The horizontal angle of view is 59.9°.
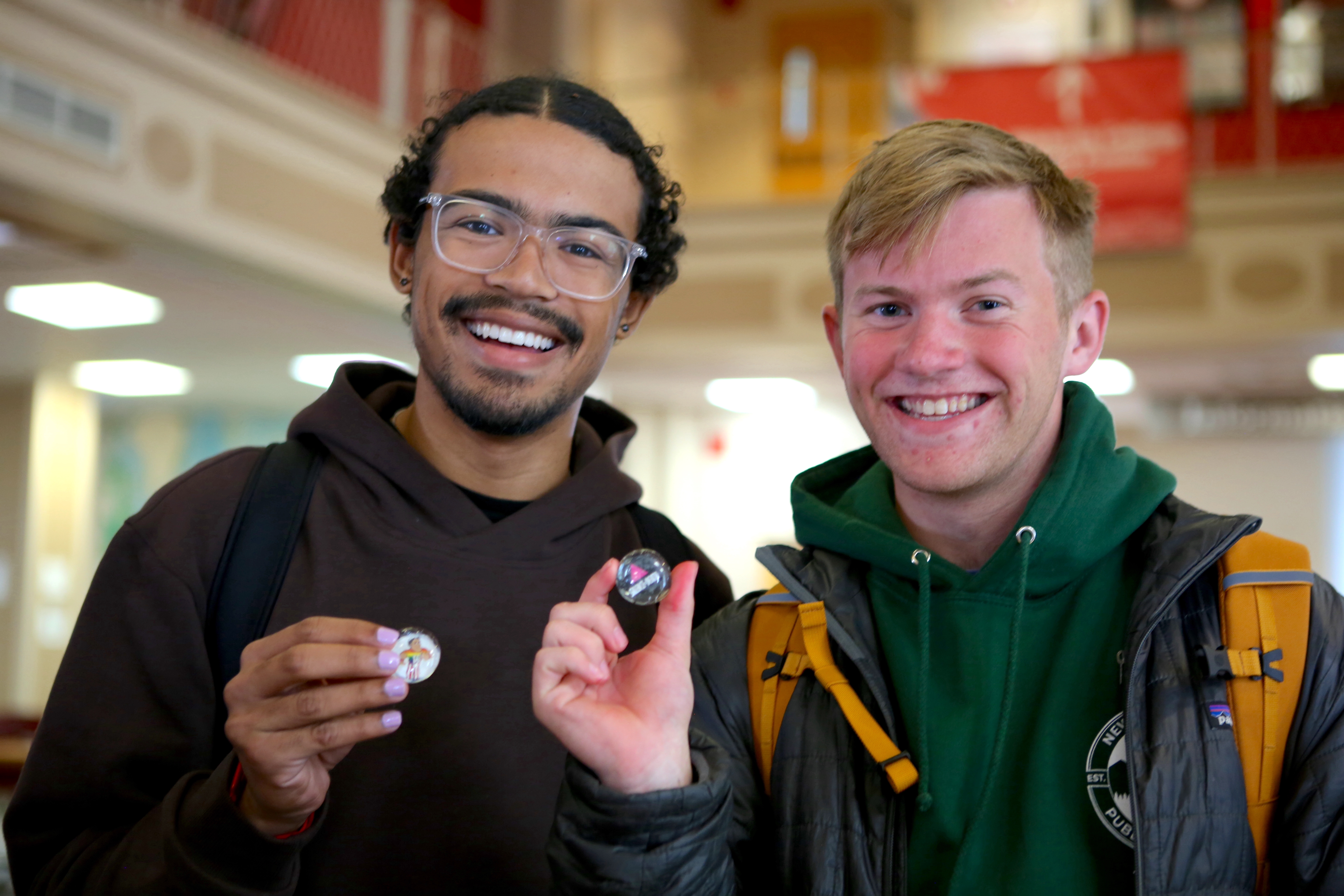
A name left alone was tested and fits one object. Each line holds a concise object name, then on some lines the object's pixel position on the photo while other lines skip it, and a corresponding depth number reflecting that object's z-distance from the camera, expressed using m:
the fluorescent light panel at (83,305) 7.25
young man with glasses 1.45
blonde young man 1.36
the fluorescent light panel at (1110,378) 9.77
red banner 8.27
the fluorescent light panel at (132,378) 9.85
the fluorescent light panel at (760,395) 11.44
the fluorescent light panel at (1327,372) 9.70
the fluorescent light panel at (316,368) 9.35
